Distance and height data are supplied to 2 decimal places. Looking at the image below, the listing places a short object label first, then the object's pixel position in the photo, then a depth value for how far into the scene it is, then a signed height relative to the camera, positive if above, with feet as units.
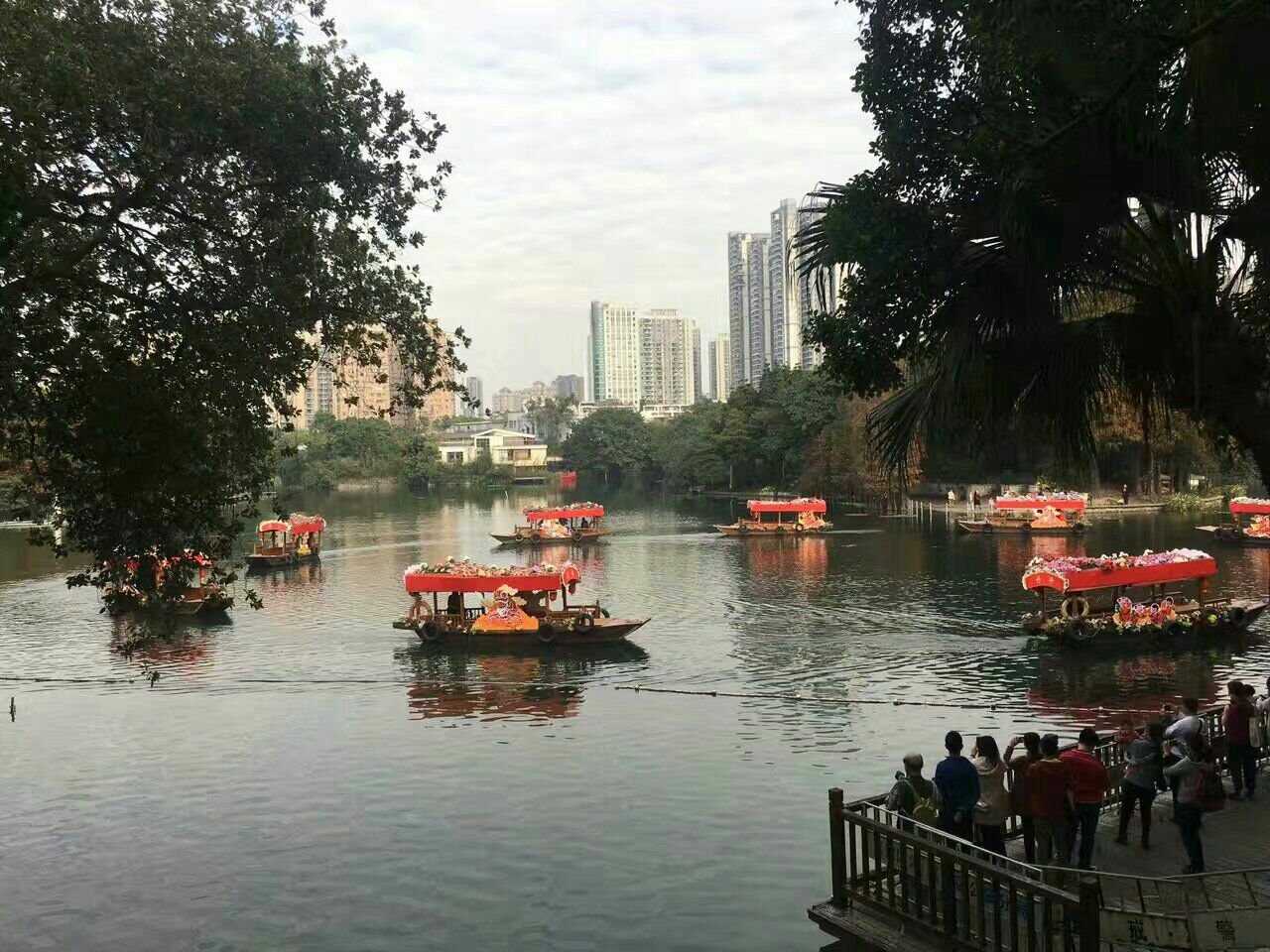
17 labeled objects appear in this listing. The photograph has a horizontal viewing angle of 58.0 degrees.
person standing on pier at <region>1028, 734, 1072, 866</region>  36.27 -10.48
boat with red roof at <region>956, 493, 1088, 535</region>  208.54 -7.59
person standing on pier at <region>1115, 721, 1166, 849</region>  38.60 -10.30
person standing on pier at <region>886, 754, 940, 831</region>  36.17 -10.17
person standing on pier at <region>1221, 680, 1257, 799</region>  42.06 -10.05
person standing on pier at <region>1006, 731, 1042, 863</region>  37.17 -10.46
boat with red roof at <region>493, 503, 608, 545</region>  230.89 -8.06
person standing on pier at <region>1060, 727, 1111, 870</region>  36.70 -10.19
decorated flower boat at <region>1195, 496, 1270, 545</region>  177.78 -9.28
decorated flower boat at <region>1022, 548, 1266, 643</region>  99.19 -11.96
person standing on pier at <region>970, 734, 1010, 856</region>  37.04 -10.63
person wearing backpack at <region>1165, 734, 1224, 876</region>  35.81 -10.48
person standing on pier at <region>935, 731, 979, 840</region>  36.68 -10.07
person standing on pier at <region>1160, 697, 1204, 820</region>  39.22 -9.32
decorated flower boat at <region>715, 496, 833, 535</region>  227.40 -8.03
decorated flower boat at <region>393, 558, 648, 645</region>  108.68 -11.90
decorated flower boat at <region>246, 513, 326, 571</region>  191.52 -7.85
